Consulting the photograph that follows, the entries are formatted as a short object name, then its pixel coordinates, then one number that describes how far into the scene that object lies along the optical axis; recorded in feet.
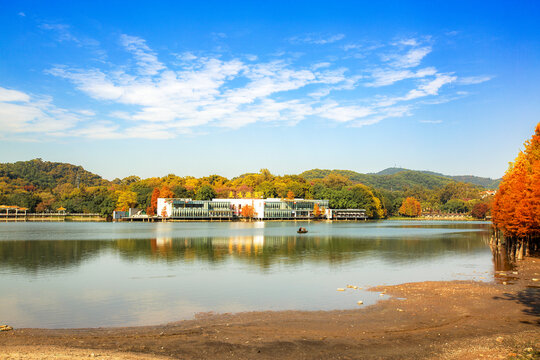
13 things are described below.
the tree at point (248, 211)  514.68
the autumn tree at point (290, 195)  563.85
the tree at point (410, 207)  627.38
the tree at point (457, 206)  644.69
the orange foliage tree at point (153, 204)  515.91
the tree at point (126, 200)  515.91
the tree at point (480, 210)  544.70
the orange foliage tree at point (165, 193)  524.52
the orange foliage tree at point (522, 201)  111.45
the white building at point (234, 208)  501.15
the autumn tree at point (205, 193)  535.60
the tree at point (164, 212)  494.18
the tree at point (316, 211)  540.11
